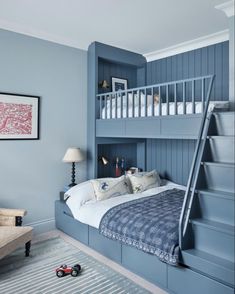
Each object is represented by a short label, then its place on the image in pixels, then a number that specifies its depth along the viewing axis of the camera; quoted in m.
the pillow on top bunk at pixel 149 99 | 3.96
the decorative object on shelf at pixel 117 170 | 4.44
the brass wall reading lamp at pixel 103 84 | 4.20
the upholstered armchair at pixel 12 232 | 2.54
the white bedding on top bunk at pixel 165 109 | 2.82
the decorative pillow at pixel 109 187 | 3.33
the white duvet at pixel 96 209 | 2.92
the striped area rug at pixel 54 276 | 2.29
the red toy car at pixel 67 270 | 2.49
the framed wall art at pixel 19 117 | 3.31
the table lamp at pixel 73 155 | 3.66
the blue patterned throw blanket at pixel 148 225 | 2.18
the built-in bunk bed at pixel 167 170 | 1.98
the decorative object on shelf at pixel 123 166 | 4.57
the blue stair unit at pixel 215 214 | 1.86
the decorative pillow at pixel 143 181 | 3.68
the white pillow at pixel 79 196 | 3.23
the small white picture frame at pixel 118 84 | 4.45
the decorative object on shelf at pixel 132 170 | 4.39
